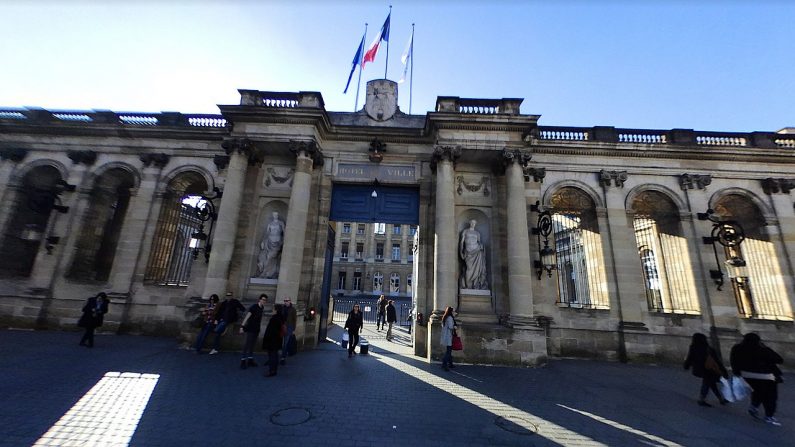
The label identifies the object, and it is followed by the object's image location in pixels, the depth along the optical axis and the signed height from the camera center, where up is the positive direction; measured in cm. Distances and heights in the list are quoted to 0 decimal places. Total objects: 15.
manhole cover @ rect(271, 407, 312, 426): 463 -196
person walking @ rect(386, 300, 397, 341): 1366 -88
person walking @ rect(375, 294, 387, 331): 1670 -82
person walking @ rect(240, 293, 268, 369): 779 -96
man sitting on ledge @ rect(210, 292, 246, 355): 934 -84
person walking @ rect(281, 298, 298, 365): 868 -67
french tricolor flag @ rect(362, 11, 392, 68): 1409 +1154
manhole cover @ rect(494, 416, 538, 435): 473 -200
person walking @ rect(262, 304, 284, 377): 707 -121
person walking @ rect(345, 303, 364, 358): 961 -103
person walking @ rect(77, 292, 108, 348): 938 -97
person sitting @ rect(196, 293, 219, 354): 916 -95
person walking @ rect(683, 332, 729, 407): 632 -118
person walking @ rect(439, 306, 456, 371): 853 -113
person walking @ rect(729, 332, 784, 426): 562 -113
